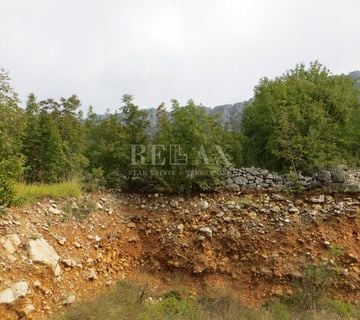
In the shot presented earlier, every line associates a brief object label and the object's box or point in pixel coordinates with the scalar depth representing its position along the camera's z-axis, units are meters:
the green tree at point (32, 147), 7.57
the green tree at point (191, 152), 7.50
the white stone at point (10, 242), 4.85
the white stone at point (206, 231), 6.77
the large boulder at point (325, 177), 7.23
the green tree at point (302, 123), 8.00
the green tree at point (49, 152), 7.64
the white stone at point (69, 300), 4.97
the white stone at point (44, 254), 5.07
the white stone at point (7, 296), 4.27
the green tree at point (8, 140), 5.15
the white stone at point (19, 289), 4.45
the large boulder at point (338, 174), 7.17
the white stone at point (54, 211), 6.18
